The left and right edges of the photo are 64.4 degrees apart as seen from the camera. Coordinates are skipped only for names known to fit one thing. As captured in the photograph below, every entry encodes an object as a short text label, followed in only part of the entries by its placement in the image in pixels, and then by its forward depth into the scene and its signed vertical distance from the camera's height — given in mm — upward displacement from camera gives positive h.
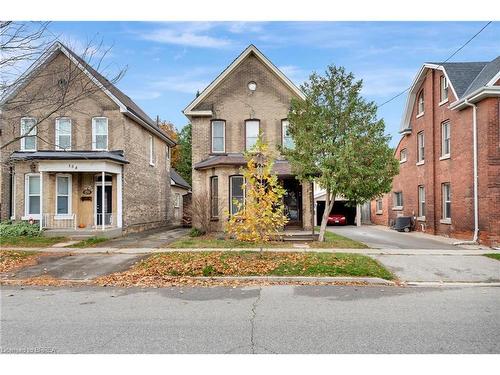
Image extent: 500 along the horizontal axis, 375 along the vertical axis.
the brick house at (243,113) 20969 +4413
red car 31469 -1853
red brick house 16156 +2218
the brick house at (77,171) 19594 +1321
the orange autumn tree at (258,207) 11234 -295
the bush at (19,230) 18406 -1525
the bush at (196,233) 19406 -1760
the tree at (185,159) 51594 +4989
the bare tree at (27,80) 10203 +3507
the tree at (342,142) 15227 +2128
